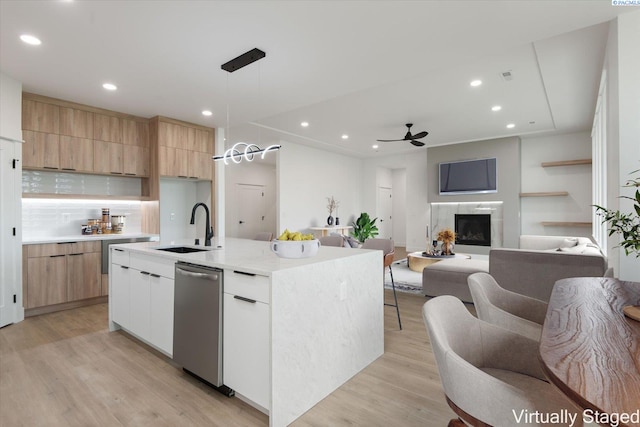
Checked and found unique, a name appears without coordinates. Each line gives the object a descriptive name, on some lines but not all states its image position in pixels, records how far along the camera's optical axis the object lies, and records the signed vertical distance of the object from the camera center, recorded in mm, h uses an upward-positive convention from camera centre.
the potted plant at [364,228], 9234 -403
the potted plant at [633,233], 1292 -78
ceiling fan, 5806 +1446
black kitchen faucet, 3100 -206
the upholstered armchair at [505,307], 1586 -513
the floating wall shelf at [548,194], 6953 +454
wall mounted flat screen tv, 7562 +921
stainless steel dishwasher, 2047 -735
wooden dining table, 615 -370
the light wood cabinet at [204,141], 5637 +1325
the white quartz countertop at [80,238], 3910 -322
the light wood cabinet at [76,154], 4348 +841
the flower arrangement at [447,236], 5809 -398
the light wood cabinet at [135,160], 4988 +861
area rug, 4805 -1091
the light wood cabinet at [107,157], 4664 +849
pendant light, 3180 +1589
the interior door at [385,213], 10320 +41
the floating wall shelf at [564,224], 6655 -202
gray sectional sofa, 3021 -605
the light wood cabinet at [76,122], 4367 +1284
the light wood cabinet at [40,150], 4023 +828
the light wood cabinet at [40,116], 4047 +1270
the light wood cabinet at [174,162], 5094 +856
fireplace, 7750 -368
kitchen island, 1787 -688
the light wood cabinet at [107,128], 4684 +1292
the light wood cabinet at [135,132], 4992 +1304
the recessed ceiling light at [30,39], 2842 +1582
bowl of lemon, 2191 -232
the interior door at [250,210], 9180 +123
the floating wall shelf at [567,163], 6676 +1108
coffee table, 5473 -794
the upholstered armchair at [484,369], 932 -554
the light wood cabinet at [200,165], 5508 +863
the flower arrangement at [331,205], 8852 +260
